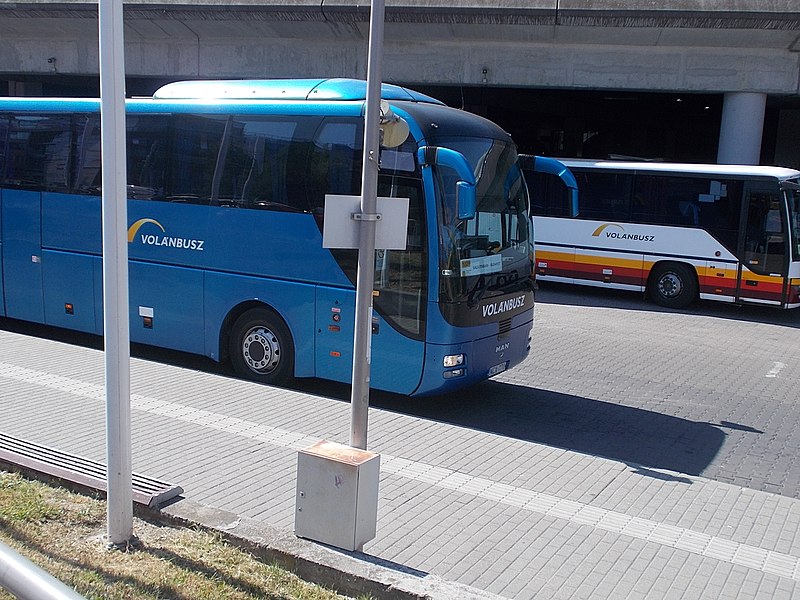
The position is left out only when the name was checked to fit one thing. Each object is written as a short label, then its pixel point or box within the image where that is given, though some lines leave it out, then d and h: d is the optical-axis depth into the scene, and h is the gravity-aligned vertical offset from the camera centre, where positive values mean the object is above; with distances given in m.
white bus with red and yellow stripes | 16.52 -0.95
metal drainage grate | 5.40 -2.11
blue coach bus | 8.35 -0.76
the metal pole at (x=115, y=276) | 4.48 -0.63
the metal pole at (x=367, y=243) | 4.69 -0.41
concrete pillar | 19.92 +1.42
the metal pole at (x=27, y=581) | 2.38 -1.21
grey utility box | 4.78 -1.84
